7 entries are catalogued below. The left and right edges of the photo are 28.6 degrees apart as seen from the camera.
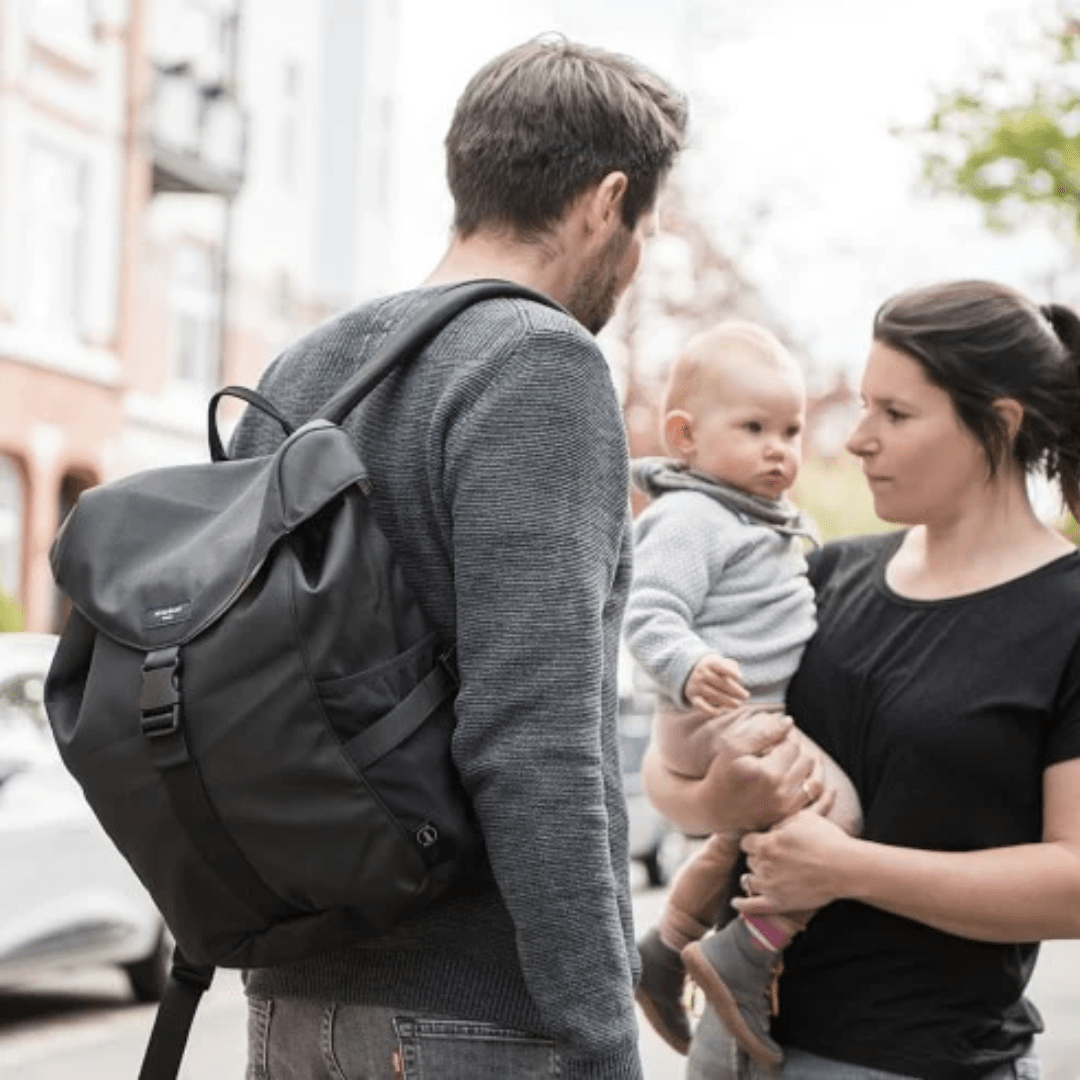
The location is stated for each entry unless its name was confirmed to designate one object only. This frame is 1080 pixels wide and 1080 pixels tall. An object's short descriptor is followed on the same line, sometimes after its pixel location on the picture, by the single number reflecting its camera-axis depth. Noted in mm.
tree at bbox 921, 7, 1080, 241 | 15922
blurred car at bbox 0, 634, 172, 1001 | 8398
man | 2123
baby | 2750
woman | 2535
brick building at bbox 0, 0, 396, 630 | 21719
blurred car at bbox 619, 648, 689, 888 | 15727
